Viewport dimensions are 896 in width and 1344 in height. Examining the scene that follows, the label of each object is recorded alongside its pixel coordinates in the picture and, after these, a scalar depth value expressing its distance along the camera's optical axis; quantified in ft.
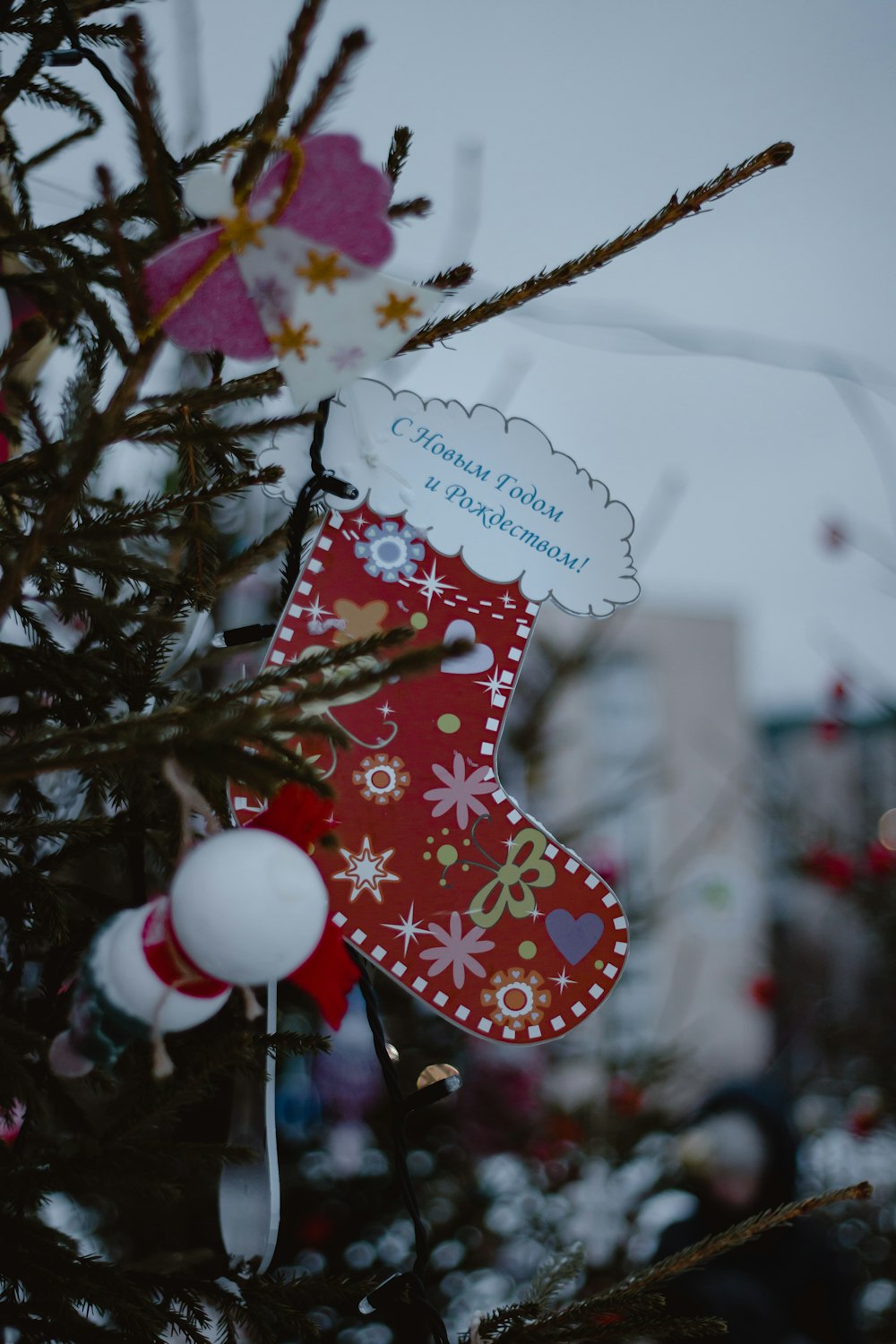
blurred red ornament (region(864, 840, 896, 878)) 9.11
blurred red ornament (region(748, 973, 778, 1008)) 10.10
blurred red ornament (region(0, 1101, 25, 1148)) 1.94
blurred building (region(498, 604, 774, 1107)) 30.66
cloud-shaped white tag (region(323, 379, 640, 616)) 2.66
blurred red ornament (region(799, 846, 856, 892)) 9.10
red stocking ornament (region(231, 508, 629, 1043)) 2.56
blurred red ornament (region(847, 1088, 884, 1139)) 8.56
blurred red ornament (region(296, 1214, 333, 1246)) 6.03
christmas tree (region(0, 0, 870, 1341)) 1.67
